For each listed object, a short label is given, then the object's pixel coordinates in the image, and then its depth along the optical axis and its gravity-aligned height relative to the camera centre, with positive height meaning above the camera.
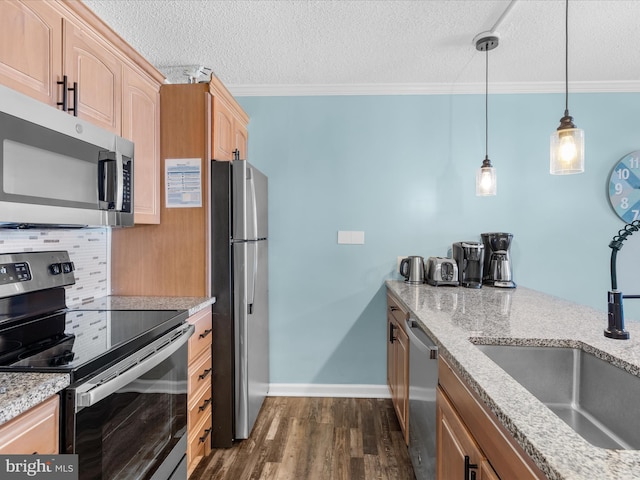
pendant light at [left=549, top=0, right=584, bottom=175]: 1.47 +0.37
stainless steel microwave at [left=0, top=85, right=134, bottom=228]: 1.11 +0.24
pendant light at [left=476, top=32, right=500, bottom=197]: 2.12 +0.42
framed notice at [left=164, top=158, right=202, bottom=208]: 2.07 +0.31
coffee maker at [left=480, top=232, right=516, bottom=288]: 2.58 -0.16
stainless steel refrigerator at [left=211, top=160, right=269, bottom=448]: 2.07 -0.33
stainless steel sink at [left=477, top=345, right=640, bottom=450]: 1.06 -0.49
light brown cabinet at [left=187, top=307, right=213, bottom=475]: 1.83 -0.82
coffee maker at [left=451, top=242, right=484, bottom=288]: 2.55 -0.18
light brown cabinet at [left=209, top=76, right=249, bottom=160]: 2.11 +0.74
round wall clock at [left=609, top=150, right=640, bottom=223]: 2.78 +0.40
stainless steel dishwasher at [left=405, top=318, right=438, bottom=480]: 1.41 -0.72
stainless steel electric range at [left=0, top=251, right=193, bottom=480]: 1.03 -0.42
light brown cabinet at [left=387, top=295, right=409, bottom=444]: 2.04 -0.78
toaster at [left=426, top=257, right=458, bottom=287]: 2.53 -0.24
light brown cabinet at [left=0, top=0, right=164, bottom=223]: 1.20 +0.66
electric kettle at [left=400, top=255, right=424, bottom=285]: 2.65 -0.23
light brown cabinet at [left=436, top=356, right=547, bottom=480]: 0.78 -0.53
